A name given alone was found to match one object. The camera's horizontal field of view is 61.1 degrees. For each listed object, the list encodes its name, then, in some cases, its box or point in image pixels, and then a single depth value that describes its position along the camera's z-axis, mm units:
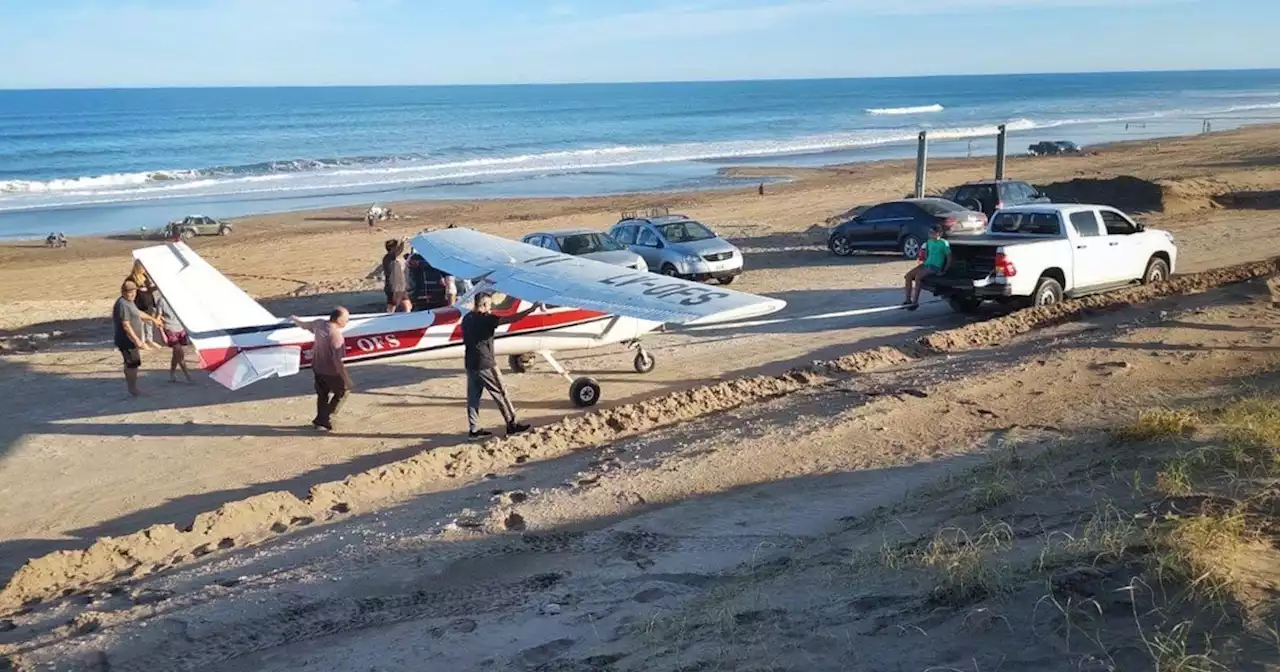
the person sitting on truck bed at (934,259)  17672
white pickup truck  17297
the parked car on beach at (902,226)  25141
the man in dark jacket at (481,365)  12492
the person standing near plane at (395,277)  17562
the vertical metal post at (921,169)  30141
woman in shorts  15703
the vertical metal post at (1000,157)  30172
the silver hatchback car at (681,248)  22547
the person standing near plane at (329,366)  12961
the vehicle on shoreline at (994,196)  26875
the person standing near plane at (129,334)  15008
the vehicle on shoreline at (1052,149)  64188
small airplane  12422
